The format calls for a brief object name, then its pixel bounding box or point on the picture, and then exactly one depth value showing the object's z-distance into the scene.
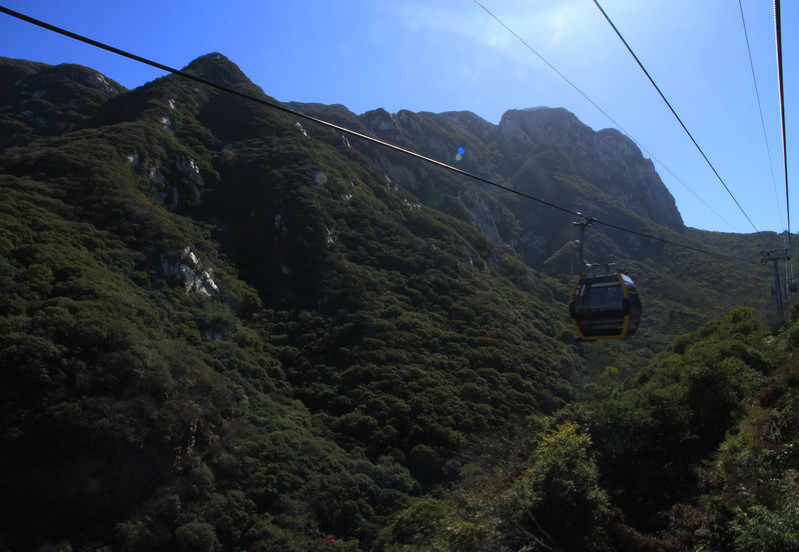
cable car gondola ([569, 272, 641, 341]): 14.62
